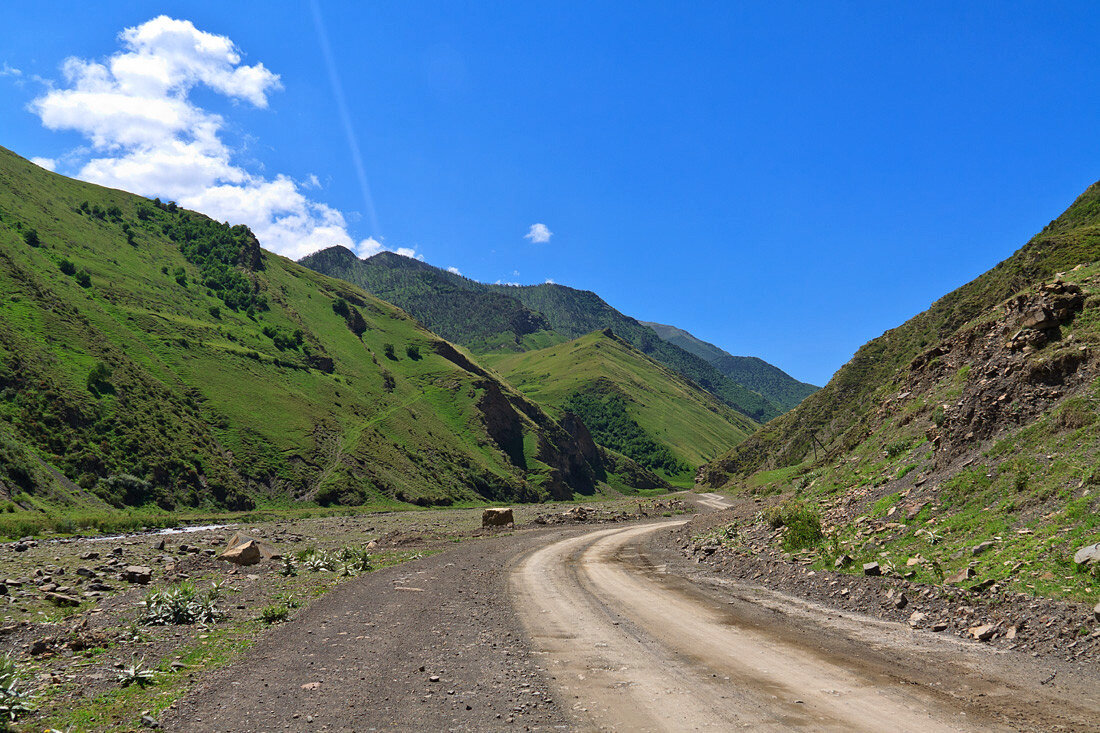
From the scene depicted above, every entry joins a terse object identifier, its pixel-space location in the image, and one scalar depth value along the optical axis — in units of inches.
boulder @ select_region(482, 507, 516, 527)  1935.3
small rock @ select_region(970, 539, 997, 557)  537.3
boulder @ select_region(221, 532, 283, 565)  1063.9
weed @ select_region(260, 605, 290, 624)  568.7
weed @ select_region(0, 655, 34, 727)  288.2
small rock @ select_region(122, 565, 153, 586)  749.3
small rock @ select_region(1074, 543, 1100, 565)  432.5
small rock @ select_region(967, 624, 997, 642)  423.8
